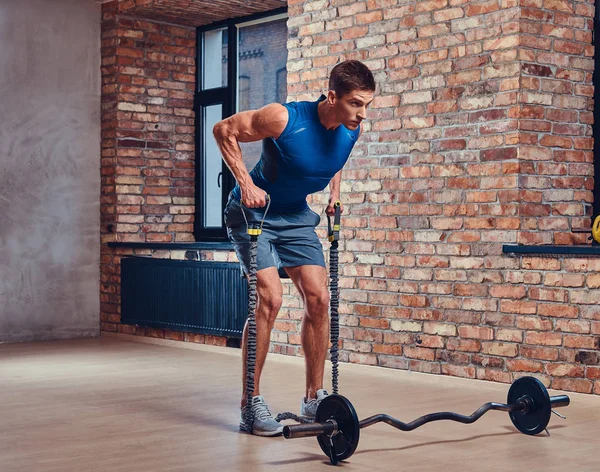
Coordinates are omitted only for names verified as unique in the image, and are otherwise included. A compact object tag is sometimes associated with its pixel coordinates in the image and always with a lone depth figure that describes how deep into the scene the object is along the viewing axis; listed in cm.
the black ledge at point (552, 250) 470
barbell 345
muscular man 390
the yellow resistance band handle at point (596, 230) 488
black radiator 669
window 729
